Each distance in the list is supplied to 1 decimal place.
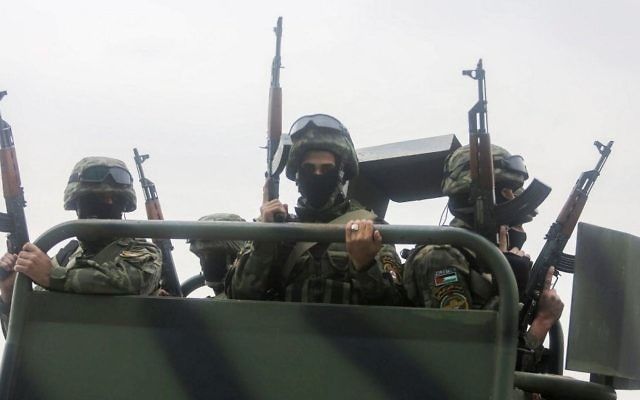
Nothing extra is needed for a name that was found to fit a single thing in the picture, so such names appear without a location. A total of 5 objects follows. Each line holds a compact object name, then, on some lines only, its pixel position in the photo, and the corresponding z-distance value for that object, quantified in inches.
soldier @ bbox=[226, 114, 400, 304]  126.6
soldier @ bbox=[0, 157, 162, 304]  119.3
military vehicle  106.3
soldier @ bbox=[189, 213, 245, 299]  224.8
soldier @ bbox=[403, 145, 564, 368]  133.7
